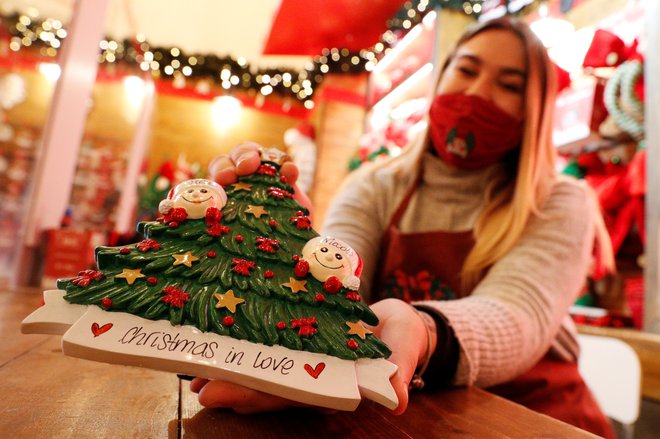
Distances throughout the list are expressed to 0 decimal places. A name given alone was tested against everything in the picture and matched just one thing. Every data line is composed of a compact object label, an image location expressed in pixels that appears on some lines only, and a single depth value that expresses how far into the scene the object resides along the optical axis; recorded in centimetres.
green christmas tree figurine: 38
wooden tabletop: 39
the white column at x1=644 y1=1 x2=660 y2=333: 146
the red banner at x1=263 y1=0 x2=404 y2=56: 349
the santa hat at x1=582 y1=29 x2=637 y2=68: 169
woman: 75
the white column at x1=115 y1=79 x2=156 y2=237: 416
